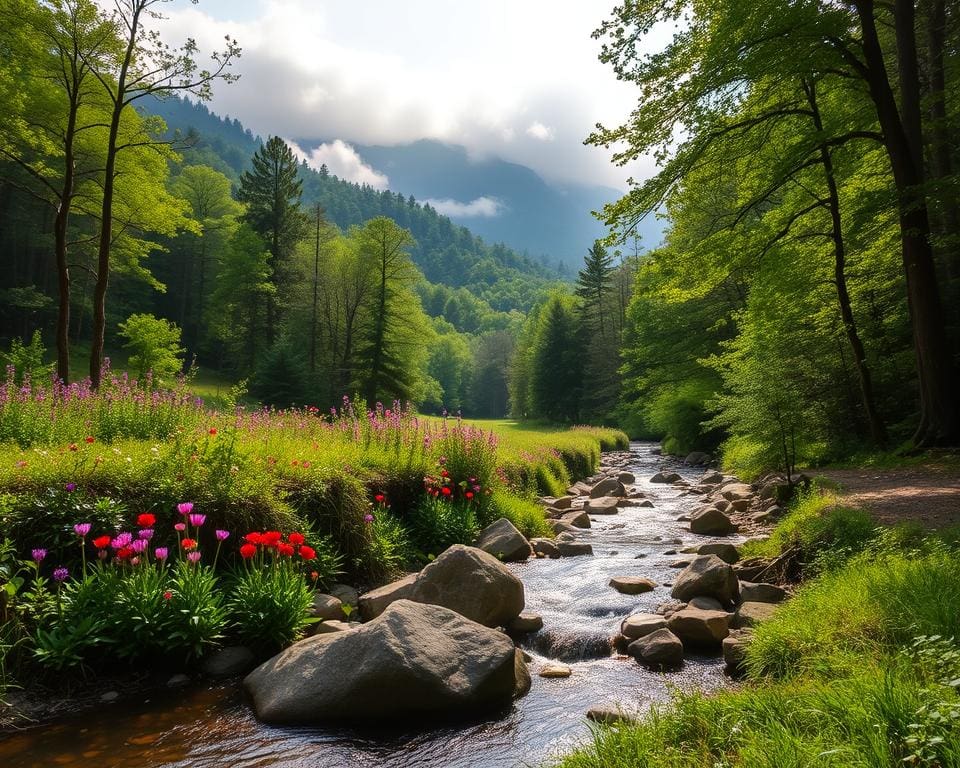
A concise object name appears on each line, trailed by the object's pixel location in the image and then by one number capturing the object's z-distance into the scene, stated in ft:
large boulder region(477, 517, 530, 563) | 28.89
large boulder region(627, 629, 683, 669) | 16.94
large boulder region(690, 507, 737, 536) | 34.78
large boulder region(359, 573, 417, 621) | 19.76
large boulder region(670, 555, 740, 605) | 21.03
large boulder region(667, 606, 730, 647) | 17.92
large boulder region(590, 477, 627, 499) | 52.13
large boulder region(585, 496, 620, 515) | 44.39
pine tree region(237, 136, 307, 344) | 139.44
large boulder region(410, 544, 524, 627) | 19.80
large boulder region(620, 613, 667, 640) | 18.65
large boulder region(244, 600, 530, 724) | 13.76
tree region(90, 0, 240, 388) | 48.01
